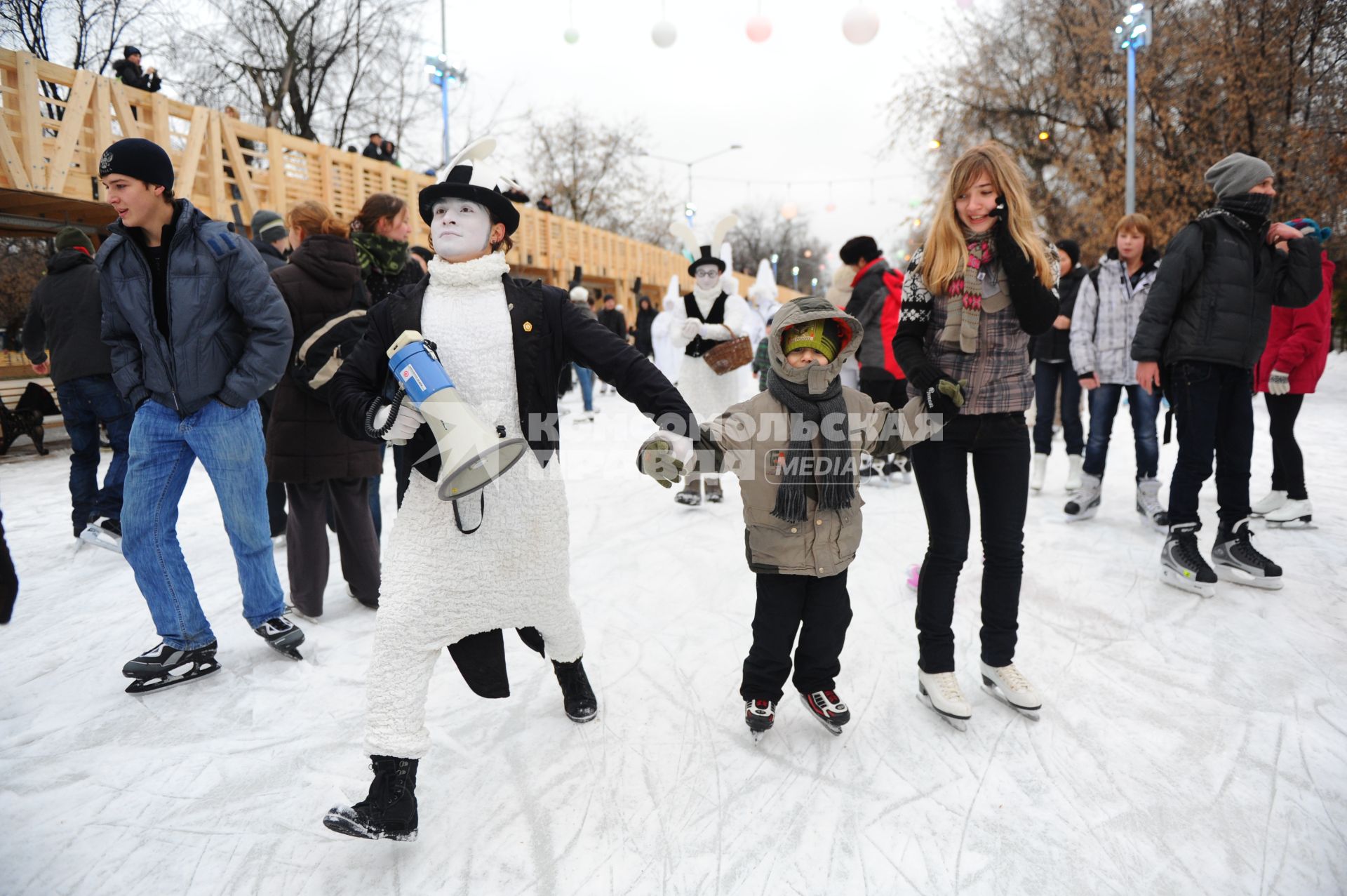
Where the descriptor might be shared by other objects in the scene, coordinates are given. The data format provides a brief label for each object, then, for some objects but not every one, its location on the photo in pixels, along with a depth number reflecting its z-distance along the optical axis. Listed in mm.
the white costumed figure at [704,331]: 5734
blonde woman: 2457
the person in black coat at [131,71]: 10047
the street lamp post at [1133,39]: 11391
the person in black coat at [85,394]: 4918
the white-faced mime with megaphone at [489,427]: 1979
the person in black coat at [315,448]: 3439
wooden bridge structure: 7008
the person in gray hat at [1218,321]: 3477
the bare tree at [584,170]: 26969
